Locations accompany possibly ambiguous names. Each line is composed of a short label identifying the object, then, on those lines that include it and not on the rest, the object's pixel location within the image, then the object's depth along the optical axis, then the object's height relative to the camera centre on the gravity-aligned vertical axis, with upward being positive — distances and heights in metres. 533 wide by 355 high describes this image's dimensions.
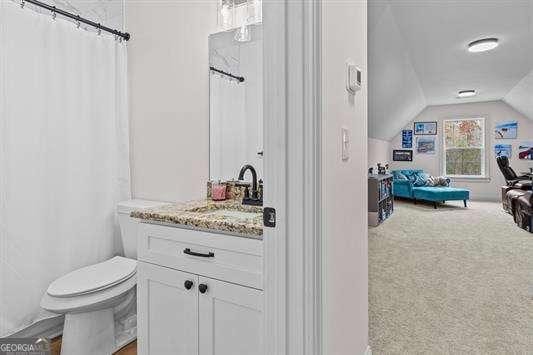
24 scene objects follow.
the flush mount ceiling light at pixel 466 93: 6.41 +1.60
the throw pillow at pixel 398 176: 7.16 -0.20
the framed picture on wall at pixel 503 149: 7.22 +0.42
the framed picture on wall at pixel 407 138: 8.22 +0.80
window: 7.61 +0.51
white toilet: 1.53 -0.68
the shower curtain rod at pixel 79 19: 1.77 +0.96
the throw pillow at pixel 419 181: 7.02 -0.31
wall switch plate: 1.14 +0.10
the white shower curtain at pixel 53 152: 1.71 +0.11
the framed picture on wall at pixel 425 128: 7.98 +1.05
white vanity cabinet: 1.14 -0.52
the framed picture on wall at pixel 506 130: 7.19 +0.90
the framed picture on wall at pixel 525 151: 7.02 +0.38
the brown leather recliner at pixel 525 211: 4.36 -0.67
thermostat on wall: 1.20 +0.36
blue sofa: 6.39 -0.50
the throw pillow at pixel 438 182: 7.09 -0.34
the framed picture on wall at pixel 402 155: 8.21 +0.35
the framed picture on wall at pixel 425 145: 8.00 +0.60
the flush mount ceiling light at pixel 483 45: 3.71 +1.53
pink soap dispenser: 1.86 -0.15
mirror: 1.84 +0.41
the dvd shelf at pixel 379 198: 4.78 -0.51
